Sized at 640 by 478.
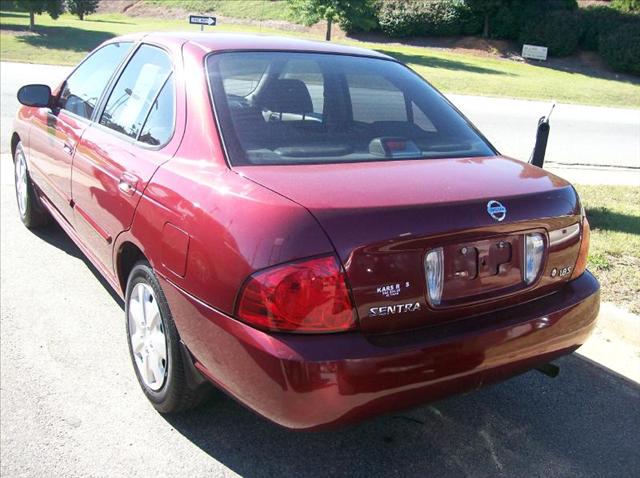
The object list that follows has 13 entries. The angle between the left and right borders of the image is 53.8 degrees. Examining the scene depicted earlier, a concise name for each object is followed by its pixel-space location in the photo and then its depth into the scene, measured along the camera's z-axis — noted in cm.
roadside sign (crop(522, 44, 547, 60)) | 3378
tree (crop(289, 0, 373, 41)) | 3027
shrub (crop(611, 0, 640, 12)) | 3462
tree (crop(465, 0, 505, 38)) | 3634
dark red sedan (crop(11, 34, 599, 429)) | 221
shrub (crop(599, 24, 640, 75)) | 3141
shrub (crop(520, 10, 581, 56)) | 3459
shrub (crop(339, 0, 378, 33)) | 3042
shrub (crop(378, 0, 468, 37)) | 3722
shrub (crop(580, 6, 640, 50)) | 3391
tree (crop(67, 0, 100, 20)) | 4422
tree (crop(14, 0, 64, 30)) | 2592
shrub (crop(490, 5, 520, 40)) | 3650
